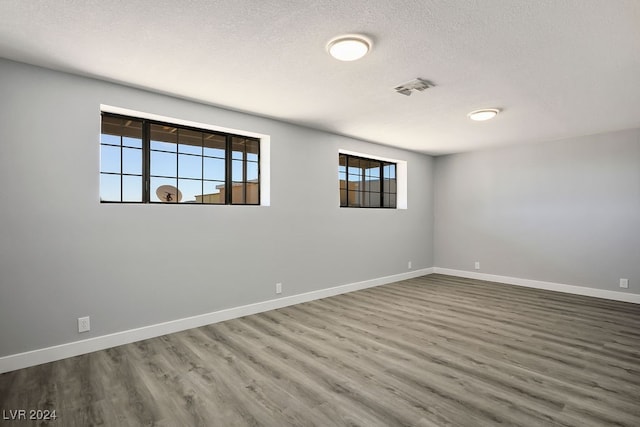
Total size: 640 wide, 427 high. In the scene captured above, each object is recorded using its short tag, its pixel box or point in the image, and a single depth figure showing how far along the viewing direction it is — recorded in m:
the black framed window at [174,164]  3.29
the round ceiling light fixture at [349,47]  2.34
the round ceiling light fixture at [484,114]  3.89
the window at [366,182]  5.54
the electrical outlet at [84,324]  2.94
